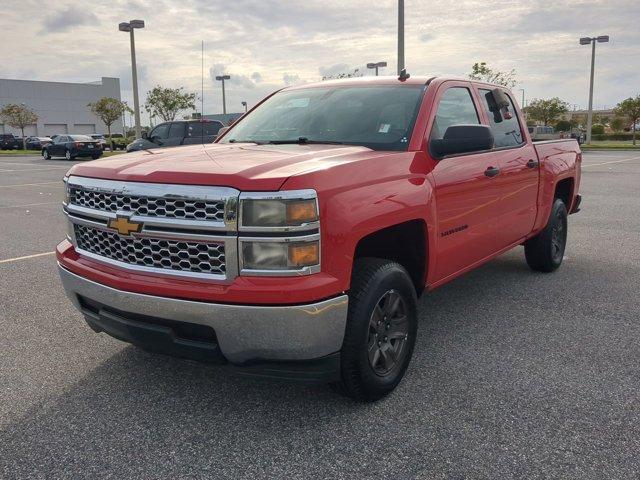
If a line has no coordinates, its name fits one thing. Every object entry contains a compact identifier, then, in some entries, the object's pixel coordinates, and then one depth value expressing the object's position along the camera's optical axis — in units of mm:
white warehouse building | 78250
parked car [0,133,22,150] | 50812
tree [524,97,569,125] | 51562
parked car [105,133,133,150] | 46809
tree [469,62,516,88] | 37409
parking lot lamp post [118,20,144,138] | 31417
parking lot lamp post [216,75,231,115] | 46378
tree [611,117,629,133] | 62800
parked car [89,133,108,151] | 32766
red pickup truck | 2662
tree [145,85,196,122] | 45344
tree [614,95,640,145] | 45875
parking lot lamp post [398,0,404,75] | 15803
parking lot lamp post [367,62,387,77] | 41294
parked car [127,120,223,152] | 18891
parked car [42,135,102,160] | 32156
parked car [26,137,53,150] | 49378
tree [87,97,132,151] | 47719
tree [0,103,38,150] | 50719
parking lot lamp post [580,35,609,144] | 41594
